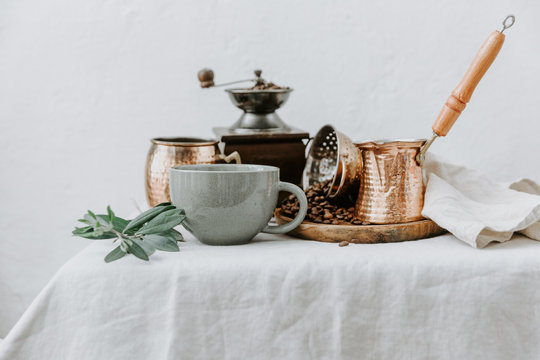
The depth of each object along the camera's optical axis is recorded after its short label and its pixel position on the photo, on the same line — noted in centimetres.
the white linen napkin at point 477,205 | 69
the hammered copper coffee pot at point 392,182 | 74
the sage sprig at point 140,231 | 64
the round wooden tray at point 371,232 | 72
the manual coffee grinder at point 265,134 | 91
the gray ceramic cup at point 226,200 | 66
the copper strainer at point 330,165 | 79
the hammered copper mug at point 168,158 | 84
